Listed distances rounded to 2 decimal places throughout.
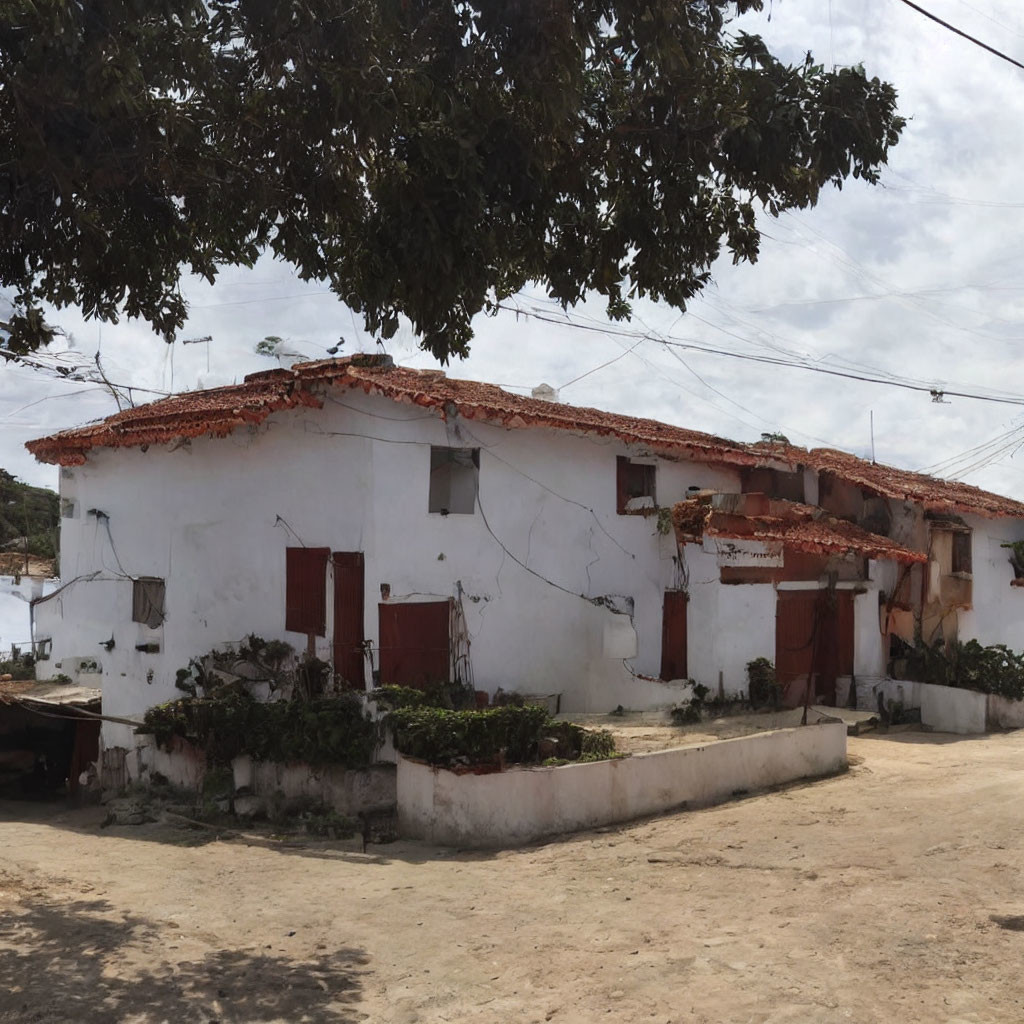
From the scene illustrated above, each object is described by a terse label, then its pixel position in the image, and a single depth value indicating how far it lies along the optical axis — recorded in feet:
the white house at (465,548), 48.93
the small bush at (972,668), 62.34
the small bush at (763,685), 55.72
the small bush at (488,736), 39.78
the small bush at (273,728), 44.52
